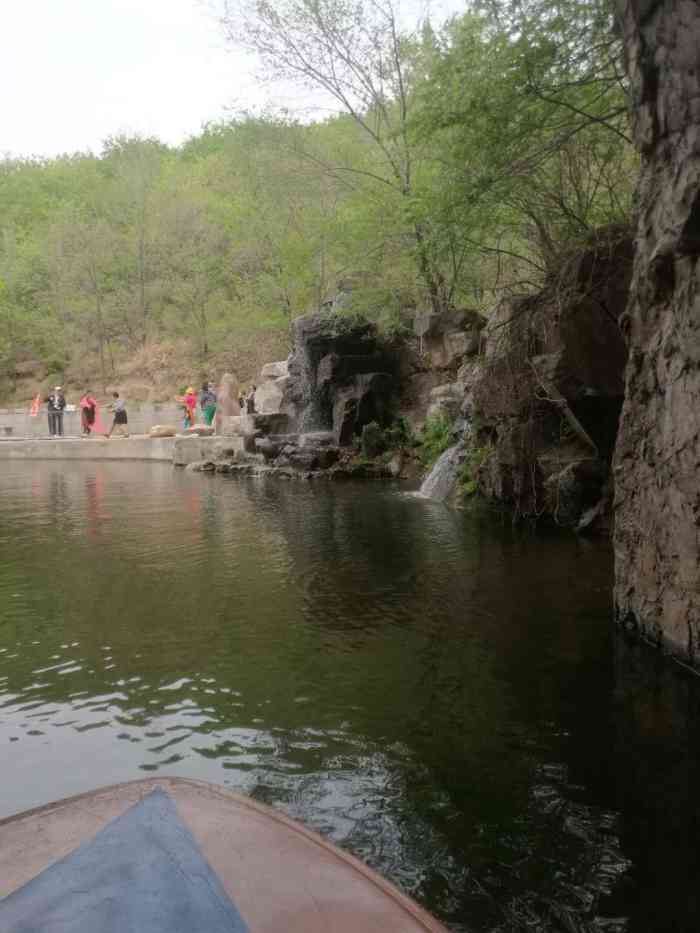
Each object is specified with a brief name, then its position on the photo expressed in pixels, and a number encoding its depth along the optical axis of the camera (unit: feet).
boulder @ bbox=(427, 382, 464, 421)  59.31
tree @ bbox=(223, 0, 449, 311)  69.62
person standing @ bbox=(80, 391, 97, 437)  102.12
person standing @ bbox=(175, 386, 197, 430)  102.73
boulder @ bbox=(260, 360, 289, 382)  105.19
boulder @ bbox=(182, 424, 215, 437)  92.04
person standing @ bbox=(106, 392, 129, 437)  99.91
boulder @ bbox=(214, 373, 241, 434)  101.40
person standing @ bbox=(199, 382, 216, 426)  98.12
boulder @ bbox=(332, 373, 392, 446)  67.31
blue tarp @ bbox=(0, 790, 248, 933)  5.07
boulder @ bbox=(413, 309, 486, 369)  65.31
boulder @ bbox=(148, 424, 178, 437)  94.07
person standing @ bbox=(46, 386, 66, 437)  107.45
